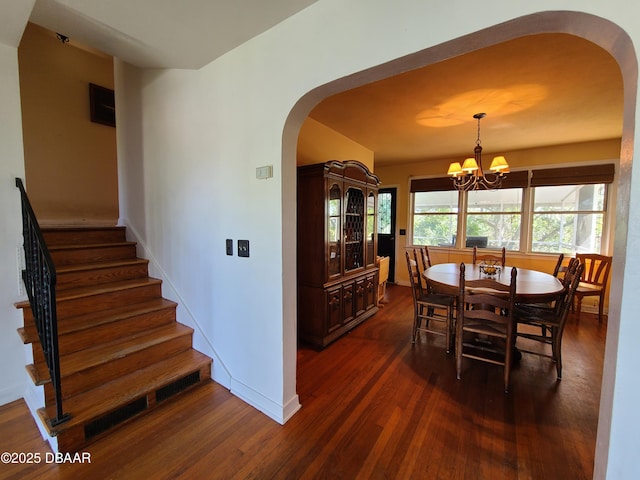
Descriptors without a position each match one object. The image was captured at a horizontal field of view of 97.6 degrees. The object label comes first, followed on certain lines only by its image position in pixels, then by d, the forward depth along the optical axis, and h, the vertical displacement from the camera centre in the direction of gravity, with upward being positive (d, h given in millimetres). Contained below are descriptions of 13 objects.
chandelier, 2957 +560
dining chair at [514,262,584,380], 2295 -847
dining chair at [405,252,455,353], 2855 -870
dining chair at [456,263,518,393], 2203 -790
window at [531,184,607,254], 4129 +44
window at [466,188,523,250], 4707 +39
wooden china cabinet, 2877 -324
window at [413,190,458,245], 5297 +52
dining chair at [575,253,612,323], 3703 -790
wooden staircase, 1731 -968
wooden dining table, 2318 -590
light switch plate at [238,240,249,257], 1986 -214
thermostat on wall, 1798 +303
